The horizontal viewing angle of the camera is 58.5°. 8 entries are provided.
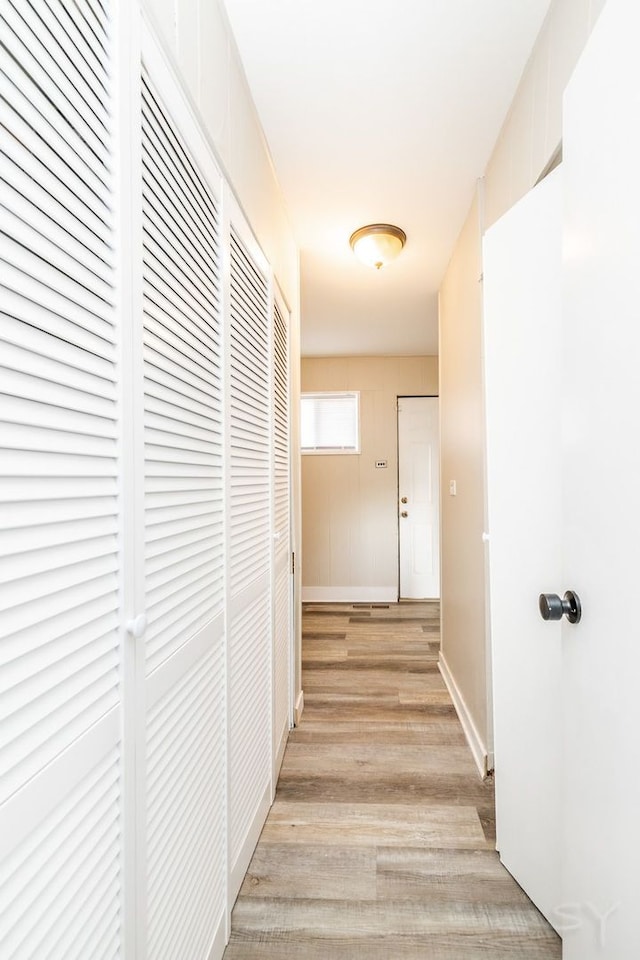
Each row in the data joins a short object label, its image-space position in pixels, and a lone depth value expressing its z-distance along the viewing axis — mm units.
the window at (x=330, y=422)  5969
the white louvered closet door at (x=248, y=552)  1651
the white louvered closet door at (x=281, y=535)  2383
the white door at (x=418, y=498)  5938
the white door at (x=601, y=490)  839
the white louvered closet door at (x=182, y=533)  1026
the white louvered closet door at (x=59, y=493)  616
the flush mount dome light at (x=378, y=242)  2994
